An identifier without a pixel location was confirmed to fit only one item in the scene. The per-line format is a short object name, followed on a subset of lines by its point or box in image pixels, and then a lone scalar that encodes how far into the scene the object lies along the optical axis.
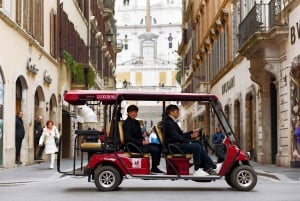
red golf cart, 14.88
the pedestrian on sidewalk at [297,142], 23.31
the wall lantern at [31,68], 26.58
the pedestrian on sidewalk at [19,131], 24.81
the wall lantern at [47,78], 30.20
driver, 14.95
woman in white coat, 24.31
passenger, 15.01
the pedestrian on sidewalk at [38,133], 28.15
